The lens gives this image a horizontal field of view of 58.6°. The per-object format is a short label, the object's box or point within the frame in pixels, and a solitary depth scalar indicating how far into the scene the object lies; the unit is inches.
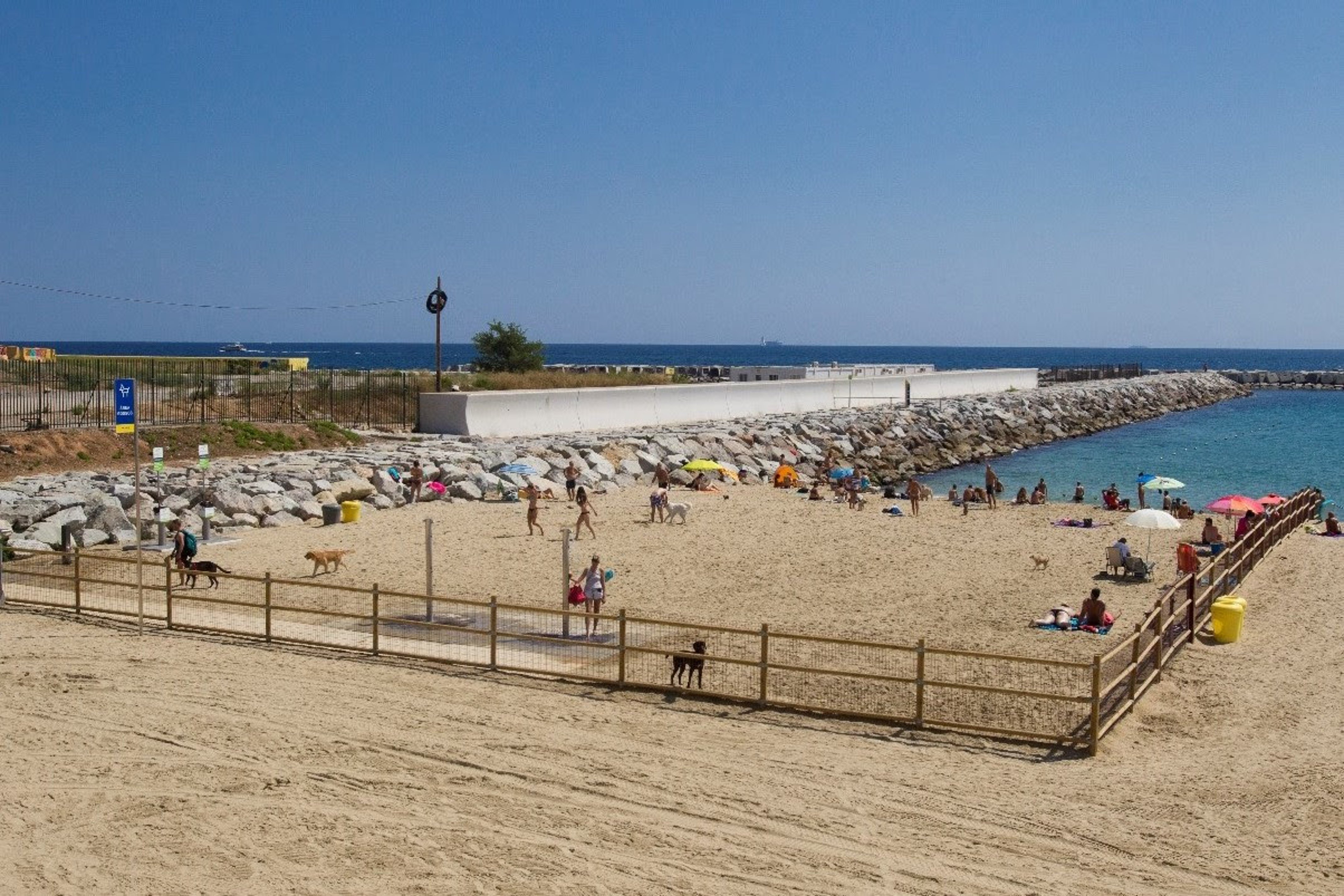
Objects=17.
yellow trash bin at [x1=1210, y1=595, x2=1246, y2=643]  646.5
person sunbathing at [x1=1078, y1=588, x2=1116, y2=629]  663.1
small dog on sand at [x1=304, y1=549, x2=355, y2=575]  762.8
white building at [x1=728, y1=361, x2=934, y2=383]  2506.2
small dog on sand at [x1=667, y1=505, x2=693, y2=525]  1027.9
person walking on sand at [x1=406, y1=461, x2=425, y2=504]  1107.9
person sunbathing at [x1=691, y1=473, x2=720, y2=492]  1283.2
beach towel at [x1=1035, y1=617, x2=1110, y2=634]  659.4
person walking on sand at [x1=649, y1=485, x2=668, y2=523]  1039.0
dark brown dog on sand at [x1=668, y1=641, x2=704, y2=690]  529.7
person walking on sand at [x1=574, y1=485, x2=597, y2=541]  933.2
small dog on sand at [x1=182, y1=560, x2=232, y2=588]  702.5
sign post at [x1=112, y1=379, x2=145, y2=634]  619.8
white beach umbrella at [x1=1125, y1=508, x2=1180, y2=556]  856.9
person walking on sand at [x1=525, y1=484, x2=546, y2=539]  937.5
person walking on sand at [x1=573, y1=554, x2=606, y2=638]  658.8
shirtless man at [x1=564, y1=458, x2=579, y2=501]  1154.0
